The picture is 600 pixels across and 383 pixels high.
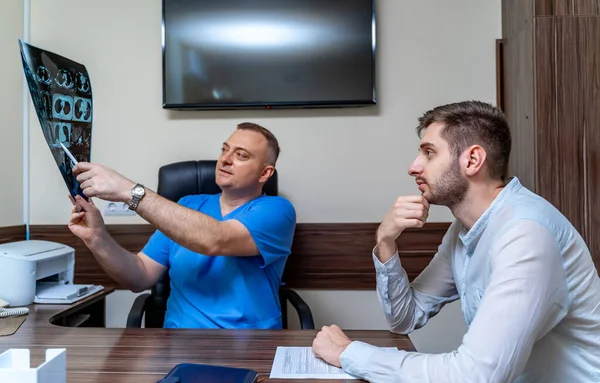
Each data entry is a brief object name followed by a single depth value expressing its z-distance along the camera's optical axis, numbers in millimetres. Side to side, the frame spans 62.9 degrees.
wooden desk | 1087
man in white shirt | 969
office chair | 2051
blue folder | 983
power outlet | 2518
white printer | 1730
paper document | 1073
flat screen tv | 2426
